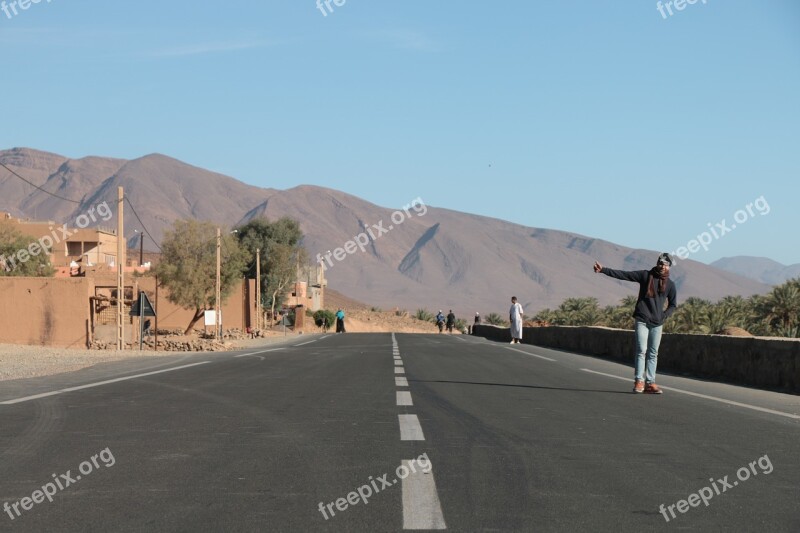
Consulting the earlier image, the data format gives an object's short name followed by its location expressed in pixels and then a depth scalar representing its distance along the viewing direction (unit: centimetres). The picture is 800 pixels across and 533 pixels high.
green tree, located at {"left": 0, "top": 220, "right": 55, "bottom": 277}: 7394
